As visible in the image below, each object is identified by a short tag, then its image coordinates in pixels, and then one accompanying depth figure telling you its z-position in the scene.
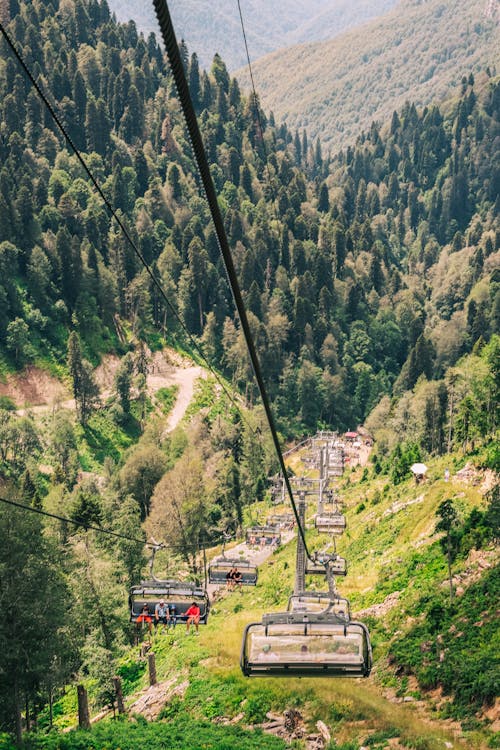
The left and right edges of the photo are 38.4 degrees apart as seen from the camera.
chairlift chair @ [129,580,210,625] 28.02
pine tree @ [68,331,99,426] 107.81
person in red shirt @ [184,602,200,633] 27.56
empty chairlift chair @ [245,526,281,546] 62.56
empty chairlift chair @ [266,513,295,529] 64.58
